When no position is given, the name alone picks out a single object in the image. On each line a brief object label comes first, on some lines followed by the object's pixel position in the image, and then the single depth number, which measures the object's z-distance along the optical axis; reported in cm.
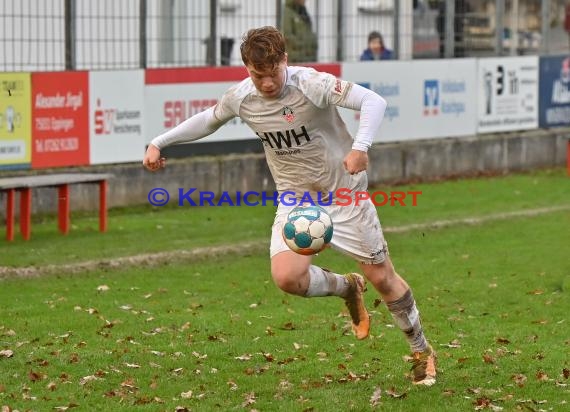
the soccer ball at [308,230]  1593
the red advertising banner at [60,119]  3266
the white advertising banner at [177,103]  3531
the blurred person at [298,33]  3891
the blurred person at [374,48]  4066
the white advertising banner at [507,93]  4437
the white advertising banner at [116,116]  3403
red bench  2950
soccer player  1614
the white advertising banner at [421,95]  4069
